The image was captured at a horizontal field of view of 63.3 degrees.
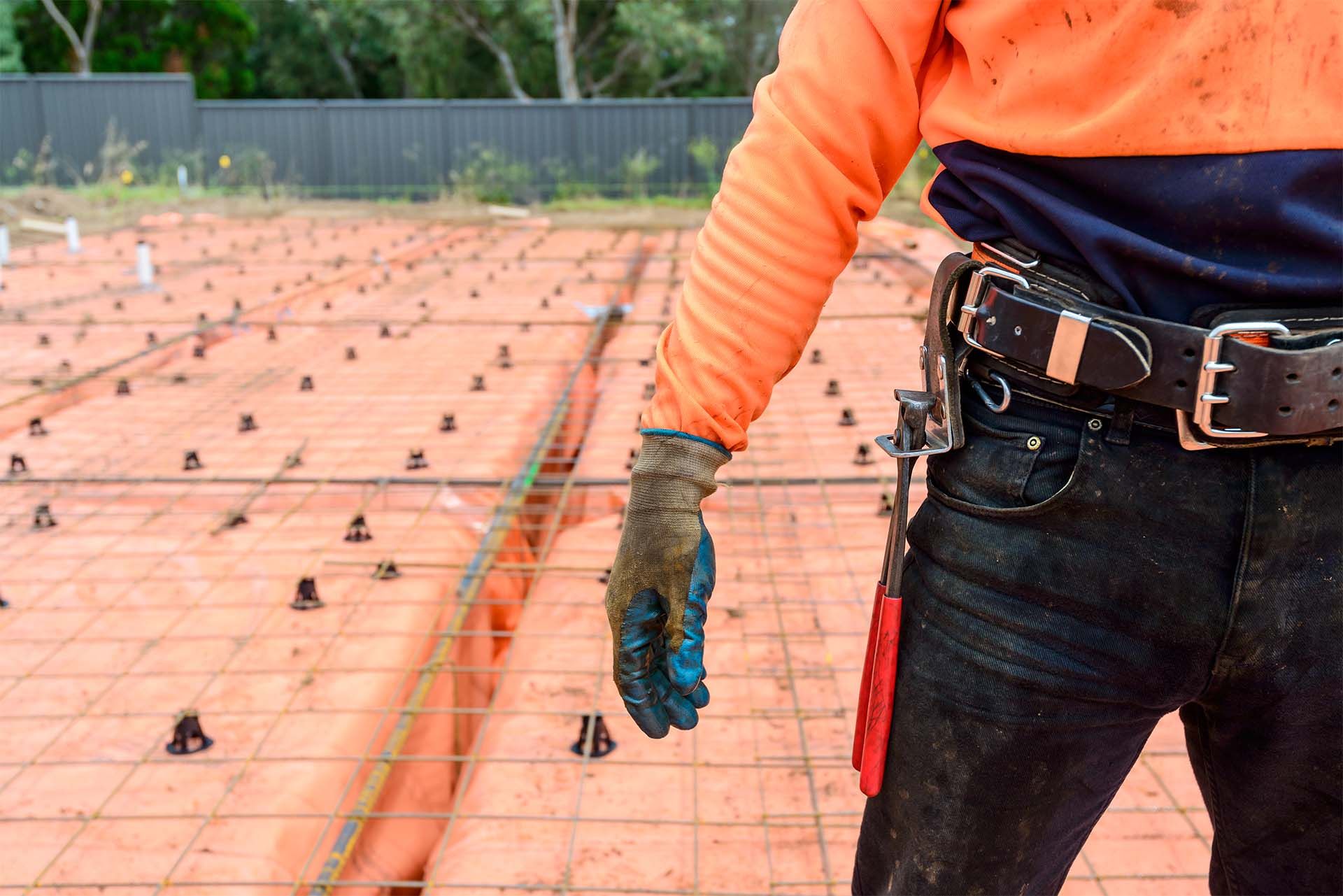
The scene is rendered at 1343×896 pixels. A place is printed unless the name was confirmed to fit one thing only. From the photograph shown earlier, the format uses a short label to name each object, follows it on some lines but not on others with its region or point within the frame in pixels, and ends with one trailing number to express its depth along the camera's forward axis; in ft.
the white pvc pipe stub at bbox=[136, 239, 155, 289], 23.82
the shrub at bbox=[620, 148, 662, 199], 55.42
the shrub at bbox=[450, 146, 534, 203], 54.80
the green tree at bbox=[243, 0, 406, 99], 84.94
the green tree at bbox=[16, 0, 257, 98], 80.33
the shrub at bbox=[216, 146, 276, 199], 56.70
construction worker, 3.23
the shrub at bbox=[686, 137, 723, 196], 54.24
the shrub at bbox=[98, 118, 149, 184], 55.11
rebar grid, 6.34
